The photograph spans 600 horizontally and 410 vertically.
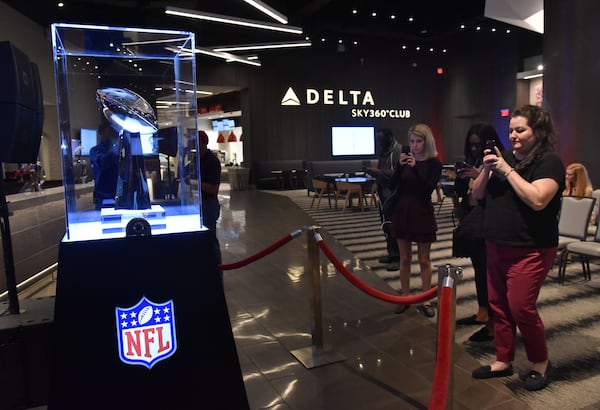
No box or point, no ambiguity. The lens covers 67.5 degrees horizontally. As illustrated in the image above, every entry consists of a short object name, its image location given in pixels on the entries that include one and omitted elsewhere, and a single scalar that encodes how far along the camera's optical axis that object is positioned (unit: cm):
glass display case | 188
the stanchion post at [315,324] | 285
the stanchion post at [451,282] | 167
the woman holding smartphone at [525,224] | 230
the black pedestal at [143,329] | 172
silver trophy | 188
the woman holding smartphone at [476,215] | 291
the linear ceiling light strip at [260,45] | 1213
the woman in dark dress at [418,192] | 341
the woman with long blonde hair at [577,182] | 505
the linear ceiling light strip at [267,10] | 841
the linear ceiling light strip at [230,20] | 869
